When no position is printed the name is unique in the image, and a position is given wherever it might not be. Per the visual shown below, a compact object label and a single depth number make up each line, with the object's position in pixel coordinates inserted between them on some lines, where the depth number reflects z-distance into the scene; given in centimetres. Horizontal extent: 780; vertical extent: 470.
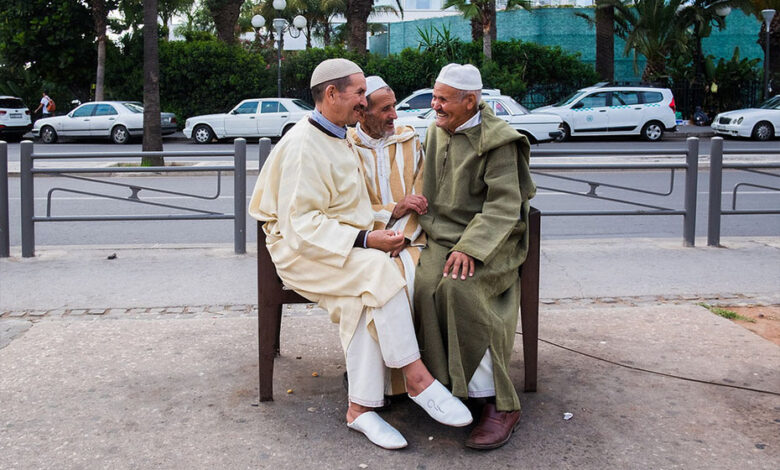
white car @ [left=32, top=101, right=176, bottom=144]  2709
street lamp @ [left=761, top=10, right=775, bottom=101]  2828
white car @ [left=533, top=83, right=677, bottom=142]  2530
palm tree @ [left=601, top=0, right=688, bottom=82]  3002
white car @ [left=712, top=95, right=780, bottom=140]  2503
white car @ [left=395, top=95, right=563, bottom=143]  2138
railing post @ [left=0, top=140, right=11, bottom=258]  739
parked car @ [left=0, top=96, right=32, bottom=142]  2856
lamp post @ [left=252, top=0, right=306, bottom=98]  2861
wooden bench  401
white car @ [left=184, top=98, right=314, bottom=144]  2561
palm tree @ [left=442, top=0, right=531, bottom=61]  2984
